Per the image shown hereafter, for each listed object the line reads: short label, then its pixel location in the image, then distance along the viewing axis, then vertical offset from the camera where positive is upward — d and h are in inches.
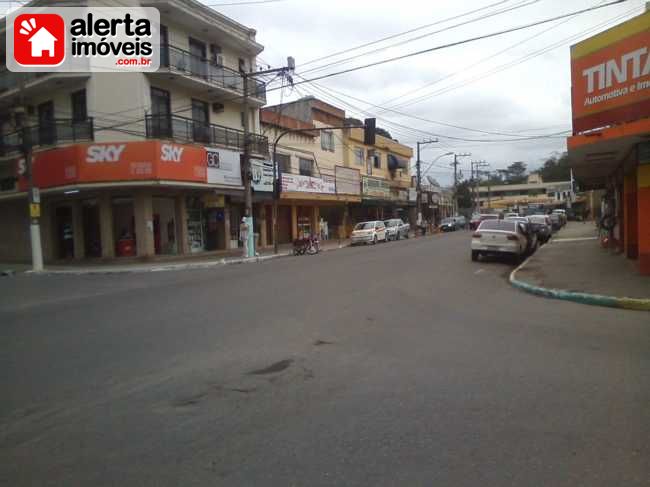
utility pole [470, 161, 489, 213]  3287.2 +216.2
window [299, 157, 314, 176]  1374.3 +164.5
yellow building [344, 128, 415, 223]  1686.8 +189.5
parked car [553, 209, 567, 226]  1883.6 -17.1
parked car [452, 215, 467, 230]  2158.6 -19.0
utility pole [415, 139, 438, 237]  1891.6 +160.6
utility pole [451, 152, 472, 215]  2797.7 +201.1
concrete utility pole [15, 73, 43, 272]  792.3 +66.7
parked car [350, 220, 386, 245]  1296.8 -31.2
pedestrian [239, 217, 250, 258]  946.7 -13.7
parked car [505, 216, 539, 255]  806.1 -36.7
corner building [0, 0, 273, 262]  872.3 +152.2
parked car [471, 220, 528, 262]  708.0 -34.1
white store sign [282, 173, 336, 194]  1208.8 +106.8
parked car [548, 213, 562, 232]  1585.9 -25.1
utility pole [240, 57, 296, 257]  908.6 +100.2
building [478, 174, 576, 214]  3565.5 +204.7
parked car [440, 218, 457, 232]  2048.5 -31.2
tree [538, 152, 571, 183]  4563.0 +418.7
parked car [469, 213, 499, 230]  1788.6 -6.3
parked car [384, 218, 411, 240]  1453.0 -28.8
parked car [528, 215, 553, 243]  1102.2 -29.6
